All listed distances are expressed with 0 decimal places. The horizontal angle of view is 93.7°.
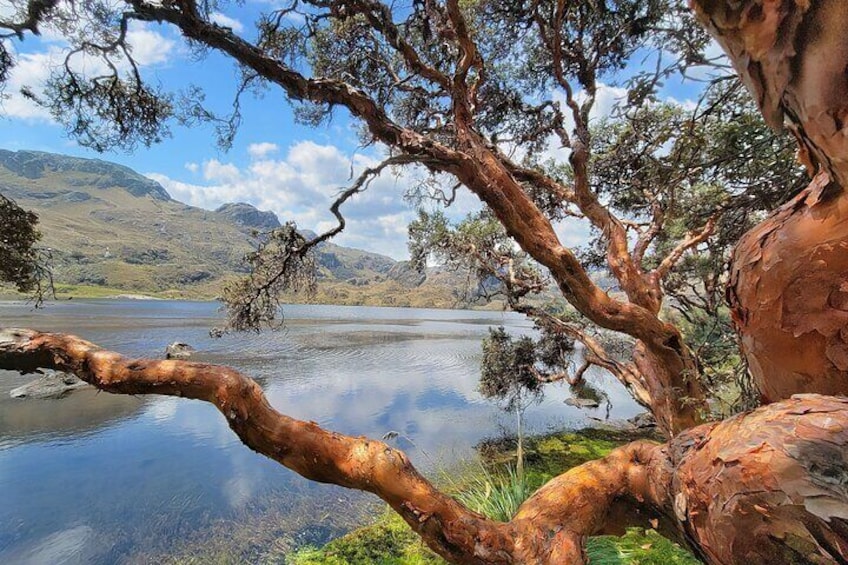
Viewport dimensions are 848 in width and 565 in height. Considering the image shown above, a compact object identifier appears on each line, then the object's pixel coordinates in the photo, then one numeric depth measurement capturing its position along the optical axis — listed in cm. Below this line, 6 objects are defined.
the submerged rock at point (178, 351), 2564
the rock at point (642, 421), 1717
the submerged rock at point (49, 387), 1823
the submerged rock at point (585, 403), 2112
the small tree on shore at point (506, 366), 1438
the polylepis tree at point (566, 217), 100
